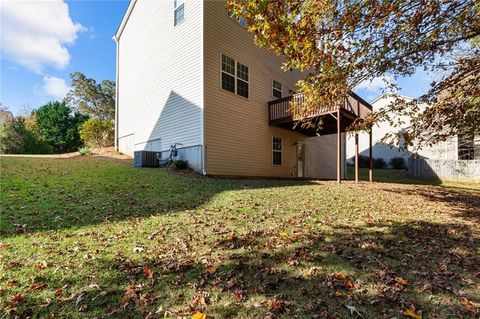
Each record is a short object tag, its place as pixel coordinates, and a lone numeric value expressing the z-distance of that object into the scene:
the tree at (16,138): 20.14
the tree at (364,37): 4.84
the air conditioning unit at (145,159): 11.82
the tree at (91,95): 35.84
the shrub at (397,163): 25.30
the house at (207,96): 11.28
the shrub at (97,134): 19.33
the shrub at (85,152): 15.51
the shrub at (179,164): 11.39
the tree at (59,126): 30.88
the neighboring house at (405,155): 19.86
